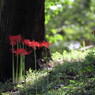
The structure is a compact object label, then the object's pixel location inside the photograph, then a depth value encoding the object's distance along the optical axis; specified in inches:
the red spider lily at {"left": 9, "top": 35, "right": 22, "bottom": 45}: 441.6
